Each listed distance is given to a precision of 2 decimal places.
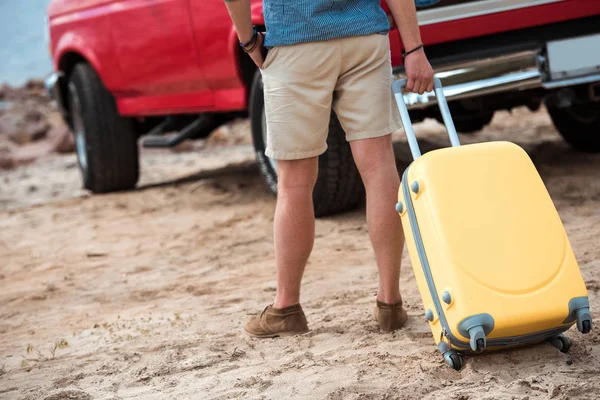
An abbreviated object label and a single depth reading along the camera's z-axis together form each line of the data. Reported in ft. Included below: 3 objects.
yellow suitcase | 13.79
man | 16.40
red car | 25.50
